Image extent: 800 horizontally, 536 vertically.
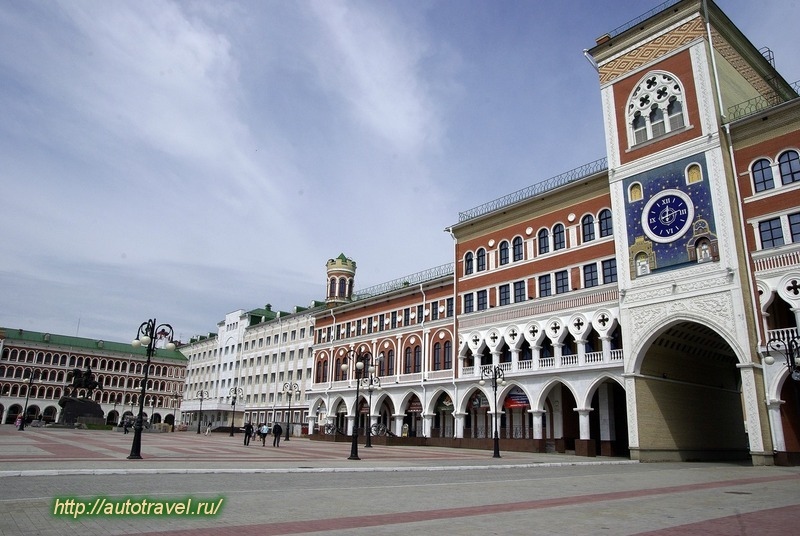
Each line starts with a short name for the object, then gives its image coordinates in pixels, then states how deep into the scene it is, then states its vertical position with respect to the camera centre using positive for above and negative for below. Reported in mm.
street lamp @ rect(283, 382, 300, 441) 51631 +2837
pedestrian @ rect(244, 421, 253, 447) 34594 -919
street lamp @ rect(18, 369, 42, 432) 90094 +5707
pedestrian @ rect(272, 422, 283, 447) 35719 -1010
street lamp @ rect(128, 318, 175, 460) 18730 +2501
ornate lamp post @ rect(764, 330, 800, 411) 21125 +3391
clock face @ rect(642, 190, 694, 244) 29234 +10902
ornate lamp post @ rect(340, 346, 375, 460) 23262 +2213
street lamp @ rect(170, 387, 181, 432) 105644 +3201
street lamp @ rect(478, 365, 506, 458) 27828 +2770
